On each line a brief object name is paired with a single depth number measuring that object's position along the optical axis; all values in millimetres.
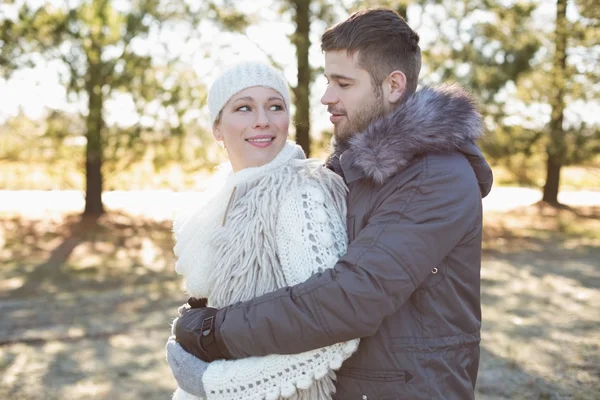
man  1754
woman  1861
